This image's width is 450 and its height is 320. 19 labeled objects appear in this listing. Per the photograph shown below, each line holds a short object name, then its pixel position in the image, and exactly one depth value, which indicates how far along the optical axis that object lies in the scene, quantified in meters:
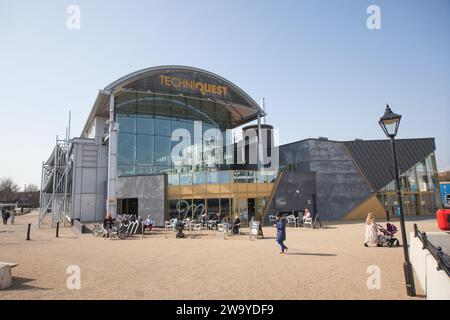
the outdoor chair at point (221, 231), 17.88
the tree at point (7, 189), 88.15
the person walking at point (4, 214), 31.02
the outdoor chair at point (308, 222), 21.88
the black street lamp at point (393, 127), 6.80
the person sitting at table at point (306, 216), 22.23
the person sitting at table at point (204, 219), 23.23
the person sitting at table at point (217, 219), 22.38
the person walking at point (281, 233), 11.62
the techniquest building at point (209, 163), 25.58
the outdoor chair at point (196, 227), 22.34
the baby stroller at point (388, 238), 12.44
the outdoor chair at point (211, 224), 22.59
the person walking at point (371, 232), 12.63
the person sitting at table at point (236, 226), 19.28
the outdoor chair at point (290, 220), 24.03
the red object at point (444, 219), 10.95
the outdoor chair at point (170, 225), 21.78
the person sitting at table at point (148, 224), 22.08
